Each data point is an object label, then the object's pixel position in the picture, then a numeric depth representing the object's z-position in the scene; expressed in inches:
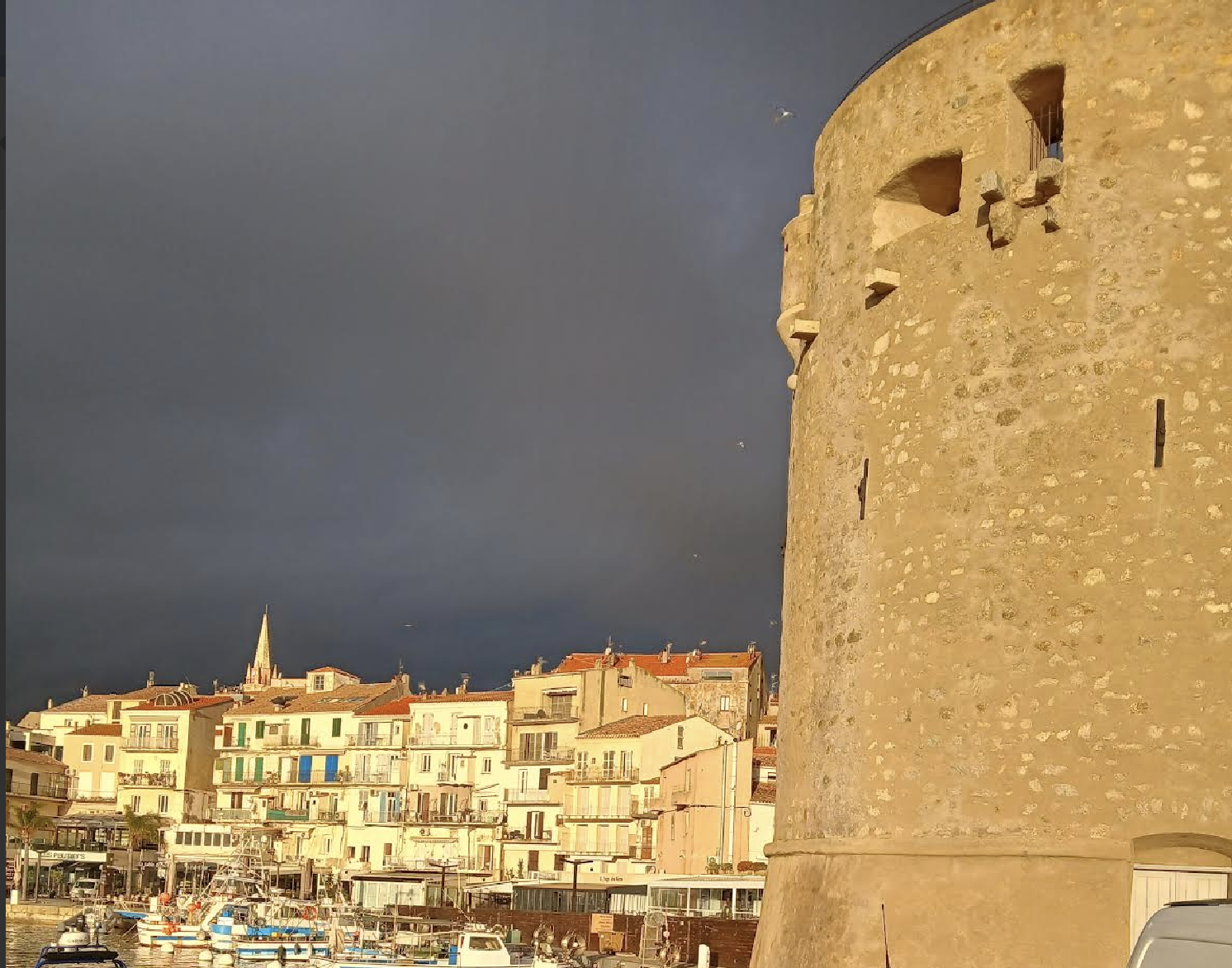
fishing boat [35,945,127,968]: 1155.9
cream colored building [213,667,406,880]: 2726.4
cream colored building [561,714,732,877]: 2225.6
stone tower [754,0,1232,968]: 456.4
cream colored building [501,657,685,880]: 2448.3
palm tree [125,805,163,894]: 2822.3
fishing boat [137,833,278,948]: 1993.1
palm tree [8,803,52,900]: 2881.4
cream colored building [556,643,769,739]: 2593.5
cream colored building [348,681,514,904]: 2536.9
